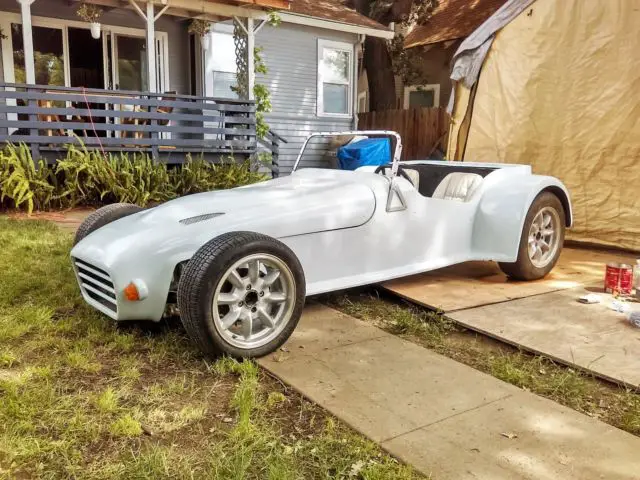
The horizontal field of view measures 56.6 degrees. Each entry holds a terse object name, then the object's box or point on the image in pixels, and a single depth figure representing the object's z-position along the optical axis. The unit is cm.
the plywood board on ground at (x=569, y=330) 335
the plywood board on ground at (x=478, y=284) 456
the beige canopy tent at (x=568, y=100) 665
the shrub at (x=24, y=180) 821
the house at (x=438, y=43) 1883
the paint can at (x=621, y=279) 475
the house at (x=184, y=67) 975
